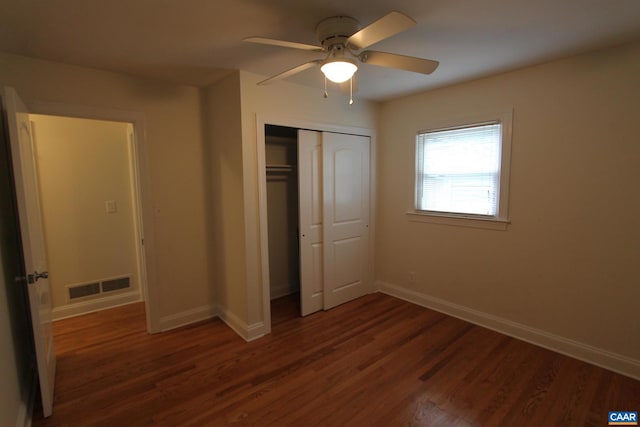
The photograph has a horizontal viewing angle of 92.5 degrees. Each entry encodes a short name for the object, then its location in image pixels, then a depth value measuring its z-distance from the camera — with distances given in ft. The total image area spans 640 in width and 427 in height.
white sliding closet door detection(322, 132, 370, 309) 11.05
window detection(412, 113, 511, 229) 9.27
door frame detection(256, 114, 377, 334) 9.04
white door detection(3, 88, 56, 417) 5.88
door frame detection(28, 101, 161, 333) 8.51
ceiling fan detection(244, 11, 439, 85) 5.33
